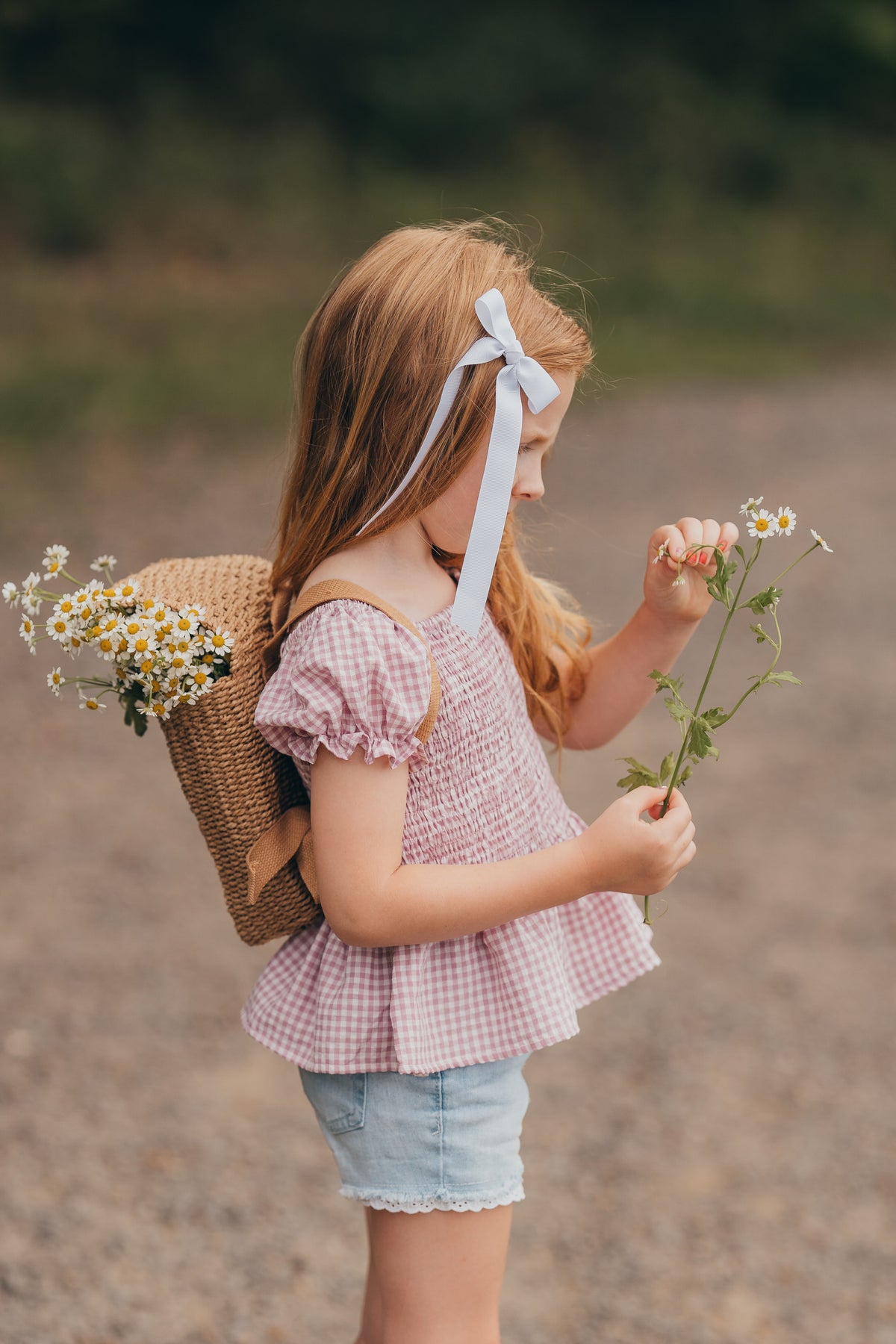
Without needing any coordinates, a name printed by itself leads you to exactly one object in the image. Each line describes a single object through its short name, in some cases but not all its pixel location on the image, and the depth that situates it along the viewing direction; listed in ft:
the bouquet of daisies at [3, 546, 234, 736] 6.23
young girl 6.21
